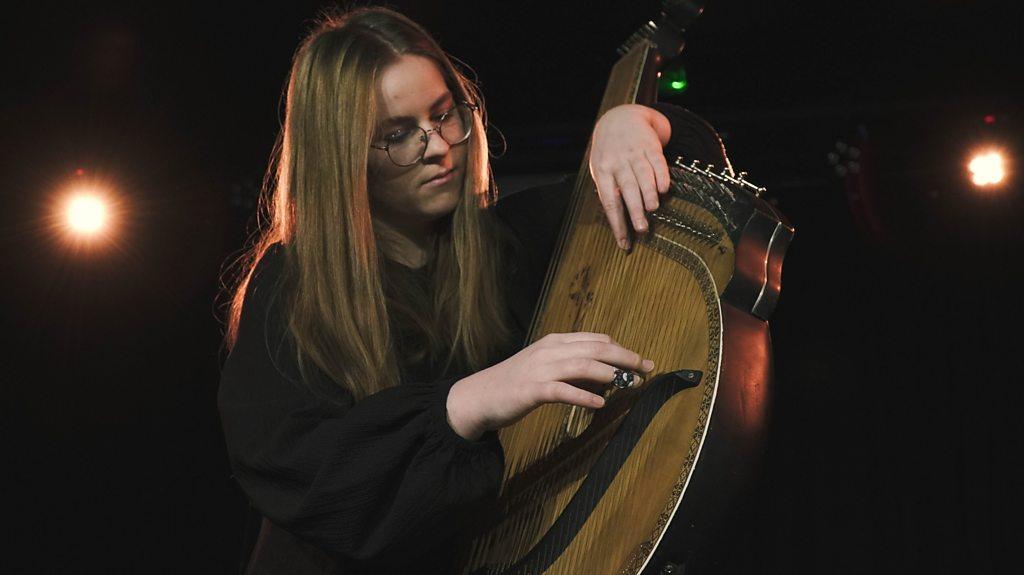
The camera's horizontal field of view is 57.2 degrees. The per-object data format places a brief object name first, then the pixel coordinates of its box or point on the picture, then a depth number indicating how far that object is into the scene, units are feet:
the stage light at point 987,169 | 10.60
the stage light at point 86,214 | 10.53
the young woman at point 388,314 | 3.43
